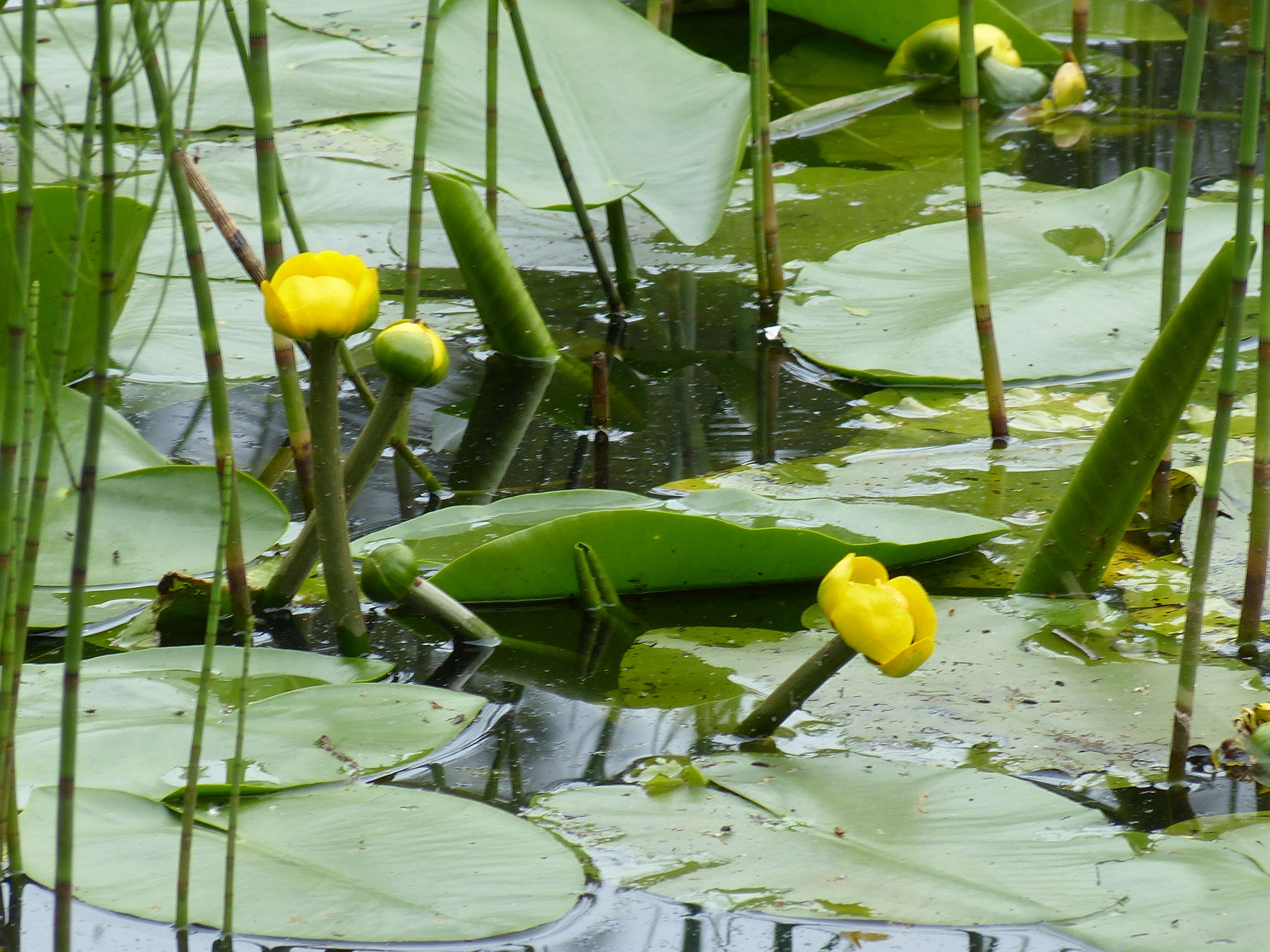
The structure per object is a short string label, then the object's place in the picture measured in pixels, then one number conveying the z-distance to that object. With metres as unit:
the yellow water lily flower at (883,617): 6.10
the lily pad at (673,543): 6.27
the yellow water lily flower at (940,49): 9.41
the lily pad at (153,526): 6.29
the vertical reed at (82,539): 5.99
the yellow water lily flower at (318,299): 6.14
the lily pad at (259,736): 6.13
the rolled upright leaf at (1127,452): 6.19
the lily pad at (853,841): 6.07
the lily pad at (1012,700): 6.16
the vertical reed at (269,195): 6.15
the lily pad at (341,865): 6.07
